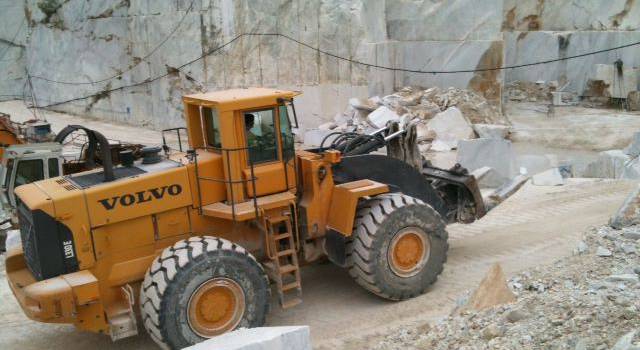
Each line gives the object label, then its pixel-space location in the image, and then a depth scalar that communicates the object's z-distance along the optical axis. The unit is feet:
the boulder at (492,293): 17.21
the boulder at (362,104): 59.11
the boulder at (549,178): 37.86
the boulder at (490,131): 57.41
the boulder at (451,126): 56.70
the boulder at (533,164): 45.65
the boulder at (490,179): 39.00
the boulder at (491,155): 43.01
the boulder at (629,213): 21.80
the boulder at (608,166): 40.91
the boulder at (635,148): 42.37
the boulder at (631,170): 37.96
